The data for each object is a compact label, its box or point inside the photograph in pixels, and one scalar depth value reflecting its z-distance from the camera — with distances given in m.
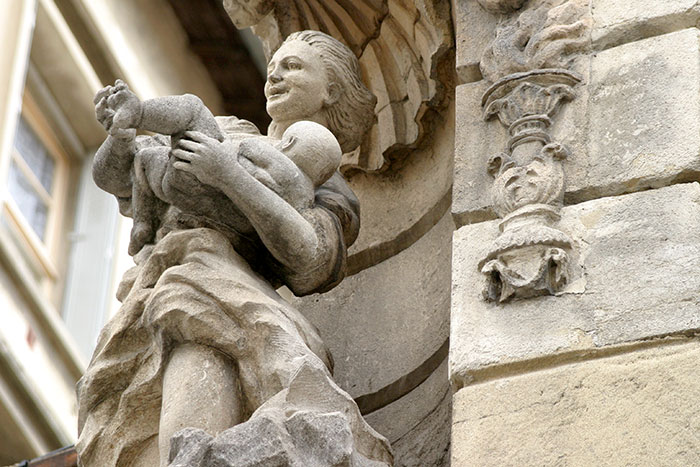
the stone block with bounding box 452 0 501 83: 8.72
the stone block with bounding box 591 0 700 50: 8.32
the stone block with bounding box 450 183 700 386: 7.42
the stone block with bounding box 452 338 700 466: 7.08
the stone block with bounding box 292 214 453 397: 9.31
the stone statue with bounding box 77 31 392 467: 7.36
